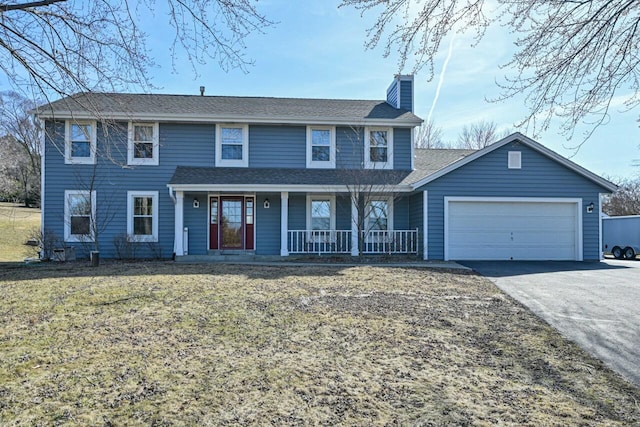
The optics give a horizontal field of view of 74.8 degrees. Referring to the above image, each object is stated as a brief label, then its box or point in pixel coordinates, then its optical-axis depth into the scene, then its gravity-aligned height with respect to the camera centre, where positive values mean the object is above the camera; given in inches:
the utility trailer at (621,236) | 810.8 -27.0
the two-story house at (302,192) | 514.9 +37.8
